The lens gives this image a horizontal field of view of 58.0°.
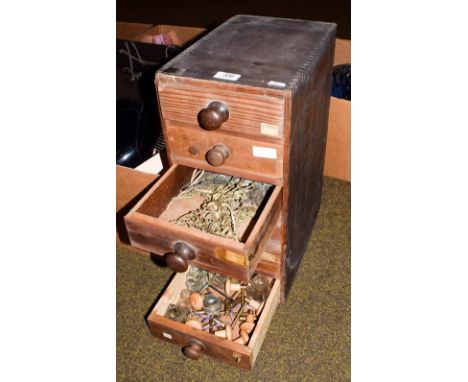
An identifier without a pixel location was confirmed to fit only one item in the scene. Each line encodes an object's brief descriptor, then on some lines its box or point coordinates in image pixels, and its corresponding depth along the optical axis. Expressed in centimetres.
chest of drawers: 94
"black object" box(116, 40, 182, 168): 168
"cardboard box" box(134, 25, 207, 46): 220
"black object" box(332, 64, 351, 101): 191
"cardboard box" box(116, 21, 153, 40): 241
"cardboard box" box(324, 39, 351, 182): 170
